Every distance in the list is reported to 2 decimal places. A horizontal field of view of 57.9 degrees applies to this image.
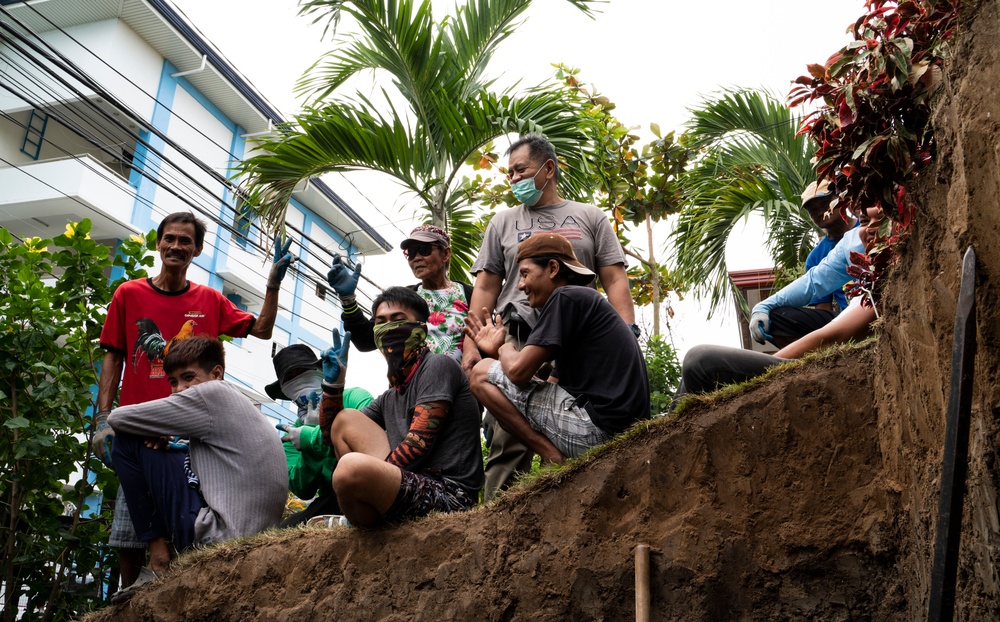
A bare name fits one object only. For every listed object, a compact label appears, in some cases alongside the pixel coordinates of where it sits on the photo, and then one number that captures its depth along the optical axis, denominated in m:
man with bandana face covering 4.07
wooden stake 3.44
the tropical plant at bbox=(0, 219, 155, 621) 5.32
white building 17.45
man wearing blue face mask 5.27
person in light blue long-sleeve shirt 4.54
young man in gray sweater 4.55
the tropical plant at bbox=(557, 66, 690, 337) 9.67
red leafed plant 2.84
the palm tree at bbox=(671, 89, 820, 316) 8.08
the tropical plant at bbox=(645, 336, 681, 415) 7.70
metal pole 2.06
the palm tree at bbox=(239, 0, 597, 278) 7.24
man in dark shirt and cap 4.14
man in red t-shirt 5.16
